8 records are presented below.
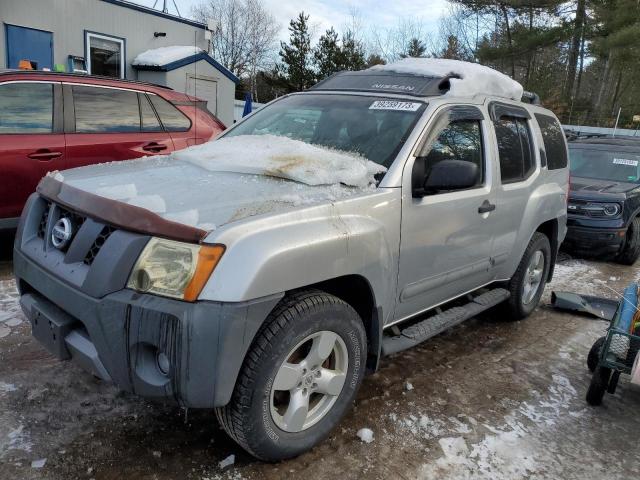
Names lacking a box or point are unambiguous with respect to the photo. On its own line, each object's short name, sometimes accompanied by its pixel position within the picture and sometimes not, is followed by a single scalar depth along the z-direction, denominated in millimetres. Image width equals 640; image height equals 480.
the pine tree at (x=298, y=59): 31469
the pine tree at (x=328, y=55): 31172
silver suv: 2119
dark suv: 7172
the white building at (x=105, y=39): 11898
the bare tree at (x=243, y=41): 43969
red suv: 4804
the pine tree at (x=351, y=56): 31375
